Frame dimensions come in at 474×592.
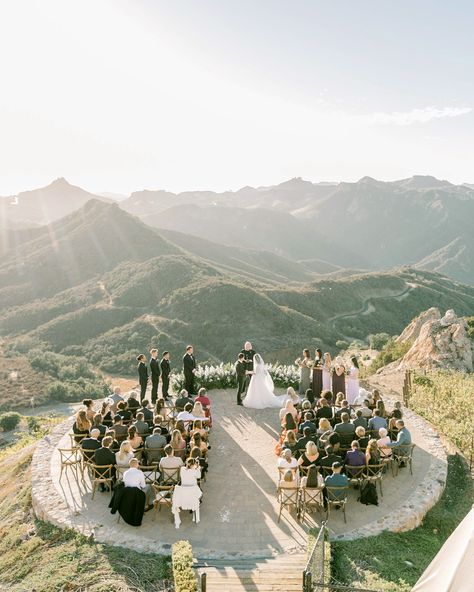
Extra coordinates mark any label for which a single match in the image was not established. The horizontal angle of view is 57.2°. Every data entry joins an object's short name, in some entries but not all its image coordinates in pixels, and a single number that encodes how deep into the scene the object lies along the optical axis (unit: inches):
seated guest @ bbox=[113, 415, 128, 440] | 406.3
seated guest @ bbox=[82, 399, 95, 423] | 427.2
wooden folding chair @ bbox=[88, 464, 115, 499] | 363.6
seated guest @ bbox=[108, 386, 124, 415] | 489.5
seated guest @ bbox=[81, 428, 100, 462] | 380.8
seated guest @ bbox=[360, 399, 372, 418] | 445.7
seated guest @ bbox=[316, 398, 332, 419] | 440.8
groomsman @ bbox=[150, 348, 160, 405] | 565.5
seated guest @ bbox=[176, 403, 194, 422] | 449.7
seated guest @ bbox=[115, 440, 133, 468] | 358.3
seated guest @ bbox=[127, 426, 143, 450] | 379.9
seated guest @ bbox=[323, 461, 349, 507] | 334.6
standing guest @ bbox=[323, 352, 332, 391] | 560.4
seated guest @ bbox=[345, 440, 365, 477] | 360.5
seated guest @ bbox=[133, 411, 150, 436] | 415.2
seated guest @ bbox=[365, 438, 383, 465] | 358.9
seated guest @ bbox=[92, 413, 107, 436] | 414.0
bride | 582.2
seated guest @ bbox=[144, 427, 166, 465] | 378.3
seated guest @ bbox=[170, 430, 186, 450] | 373.1
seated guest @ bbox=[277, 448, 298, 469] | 348.5
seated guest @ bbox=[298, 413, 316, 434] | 406.0
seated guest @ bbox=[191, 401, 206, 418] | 448.1
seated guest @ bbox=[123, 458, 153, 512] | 331.6
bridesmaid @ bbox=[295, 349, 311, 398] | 595.6
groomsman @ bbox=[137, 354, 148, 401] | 563.8
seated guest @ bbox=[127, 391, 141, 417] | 476.7
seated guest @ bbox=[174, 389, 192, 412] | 484.4
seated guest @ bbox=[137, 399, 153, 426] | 436.5
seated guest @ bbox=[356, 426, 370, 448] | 381.7
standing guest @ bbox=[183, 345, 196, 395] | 579.0
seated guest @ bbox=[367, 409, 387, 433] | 425.4
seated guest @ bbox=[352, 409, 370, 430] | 404.4
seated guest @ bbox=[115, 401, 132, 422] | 452.8
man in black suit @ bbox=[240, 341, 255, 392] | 585.0
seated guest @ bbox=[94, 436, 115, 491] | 362.3
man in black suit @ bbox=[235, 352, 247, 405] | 581.3
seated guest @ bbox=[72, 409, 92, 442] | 425.4
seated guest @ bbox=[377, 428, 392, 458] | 385.4
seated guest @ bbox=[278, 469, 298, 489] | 336.5
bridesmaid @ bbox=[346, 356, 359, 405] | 552.1
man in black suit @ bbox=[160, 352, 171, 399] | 562.0
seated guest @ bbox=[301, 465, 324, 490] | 335.3
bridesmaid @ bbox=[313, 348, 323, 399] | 575.1
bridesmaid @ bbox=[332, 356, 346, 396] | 541.7
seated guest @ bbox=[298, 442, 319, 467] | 351.3
